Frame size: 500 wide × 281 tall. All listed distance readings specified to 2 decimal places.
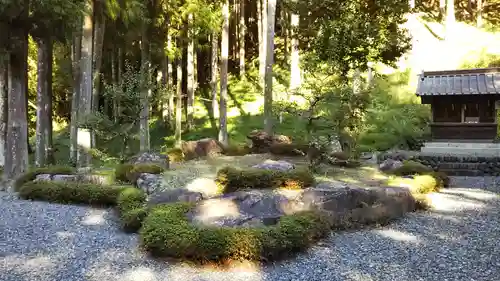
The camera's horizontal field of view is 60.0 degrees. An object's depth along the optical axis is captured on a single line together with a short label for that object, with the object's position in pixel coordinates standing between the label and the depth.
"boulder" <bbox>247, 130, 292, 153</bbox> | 14.64
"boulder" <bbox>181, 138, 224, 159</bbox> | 14.34
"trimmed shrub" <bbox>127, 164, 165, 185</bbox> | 10.53
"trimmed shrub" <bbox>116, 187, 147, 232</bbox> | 7.43
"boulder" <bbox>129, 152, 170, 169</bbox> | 11.92
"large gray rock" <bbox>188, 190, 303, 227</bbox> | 7.37
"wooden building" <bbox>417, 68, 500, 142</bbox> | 14.45
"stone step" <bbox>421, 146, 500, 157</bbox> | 14.51
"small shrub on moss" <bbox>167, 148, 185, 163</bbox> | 13.98
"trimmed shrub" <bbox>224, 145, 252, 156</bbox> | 14.55
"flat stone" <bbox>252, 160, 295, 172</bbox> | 10.62
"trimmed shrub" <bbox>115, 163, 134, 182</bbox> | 10.88
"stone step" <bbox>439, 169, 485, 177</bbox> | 13.73
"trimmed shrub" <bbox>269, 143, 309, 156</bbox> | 13.90
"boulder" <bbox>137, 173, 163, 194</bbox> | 9.52
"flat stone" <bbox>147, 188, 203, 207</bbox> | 8.38
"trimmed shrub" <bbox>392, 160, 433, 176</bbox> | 11.95
